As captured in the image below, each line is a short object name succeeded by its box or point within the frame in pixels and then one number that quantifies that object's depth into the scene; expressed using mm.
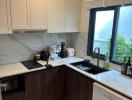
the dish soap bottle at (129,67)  1384
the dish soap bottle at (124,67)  1421
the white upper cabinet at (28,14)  1446
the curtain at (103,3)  1426
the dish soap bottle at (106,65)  1604
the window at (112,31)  1539
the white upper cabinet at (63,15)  1692
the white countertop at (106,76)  1158
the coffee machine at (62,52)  2027
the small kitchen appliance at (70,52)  2074
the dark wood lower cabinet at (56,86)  1458
